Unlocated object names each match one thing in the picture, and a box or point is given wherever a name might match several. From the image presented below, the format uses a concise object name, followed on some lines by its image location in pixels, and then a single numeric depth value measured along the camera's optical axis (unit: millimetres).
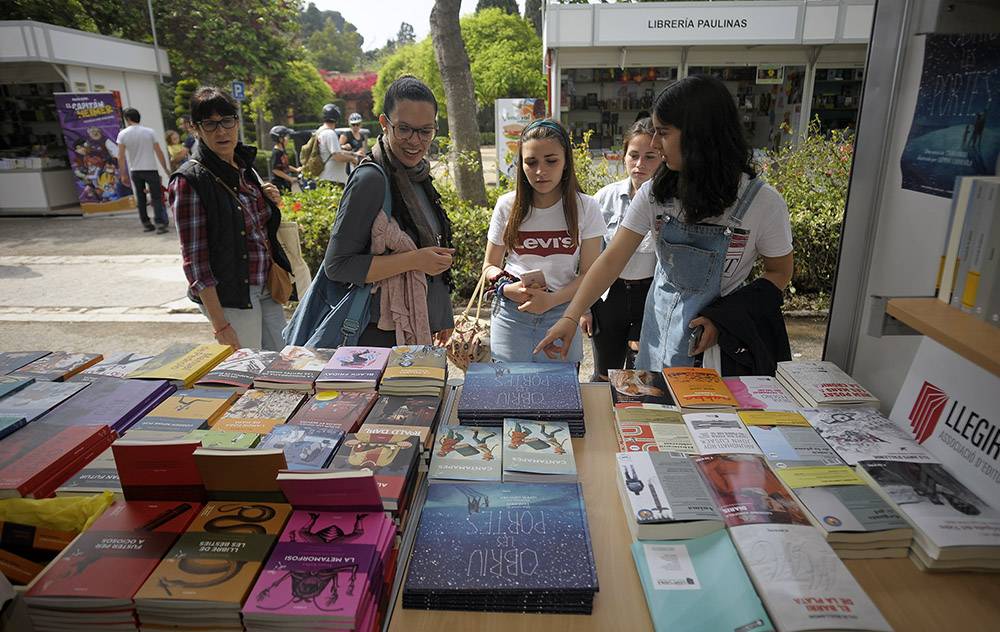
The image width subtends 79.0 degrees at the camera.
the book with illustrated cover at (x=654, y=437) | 1577
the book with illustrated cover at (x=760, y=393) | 1772
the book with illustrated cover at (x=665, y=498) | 1279
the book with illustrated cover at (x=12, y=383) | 1808
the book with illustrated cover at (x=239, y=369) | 1890
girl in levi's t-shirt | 2541
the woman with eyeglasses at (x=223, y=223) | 2479
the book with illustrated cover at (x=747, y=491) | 1288
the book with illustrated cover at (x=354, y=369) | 1863
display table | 1126
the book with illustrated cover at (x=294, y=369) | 1864
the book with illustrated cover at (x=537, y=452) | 1496
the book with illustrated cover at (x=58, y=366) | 1948
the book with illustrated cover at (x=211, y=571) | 1090
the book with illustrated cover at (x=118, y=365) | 1982
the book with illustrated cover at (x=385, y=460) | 1357
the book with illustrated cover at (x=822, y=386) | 1739
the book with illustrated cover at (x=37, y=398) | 1696
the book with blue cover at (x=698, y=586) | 1077
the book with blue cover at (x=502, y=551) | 1160
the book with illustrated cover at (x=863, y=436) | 1493
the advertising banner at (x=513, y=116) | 9375
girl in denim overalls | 1883
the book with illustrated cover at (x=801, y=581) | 1031
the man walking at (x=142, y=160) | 8570
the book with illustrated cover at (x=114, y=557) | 1101
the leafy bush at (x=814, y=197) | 4898
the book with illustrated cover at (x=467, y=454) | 1501
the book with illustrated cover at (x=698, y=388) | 1767
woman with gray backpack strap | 2180
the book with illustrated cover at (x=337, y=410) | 1645
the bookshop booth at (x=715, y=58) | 10562
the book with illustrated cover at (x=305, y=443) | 1459
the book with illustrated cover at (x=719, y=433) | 1541
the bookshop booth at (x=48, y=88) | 9852
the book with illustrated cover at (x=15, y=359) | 2006
